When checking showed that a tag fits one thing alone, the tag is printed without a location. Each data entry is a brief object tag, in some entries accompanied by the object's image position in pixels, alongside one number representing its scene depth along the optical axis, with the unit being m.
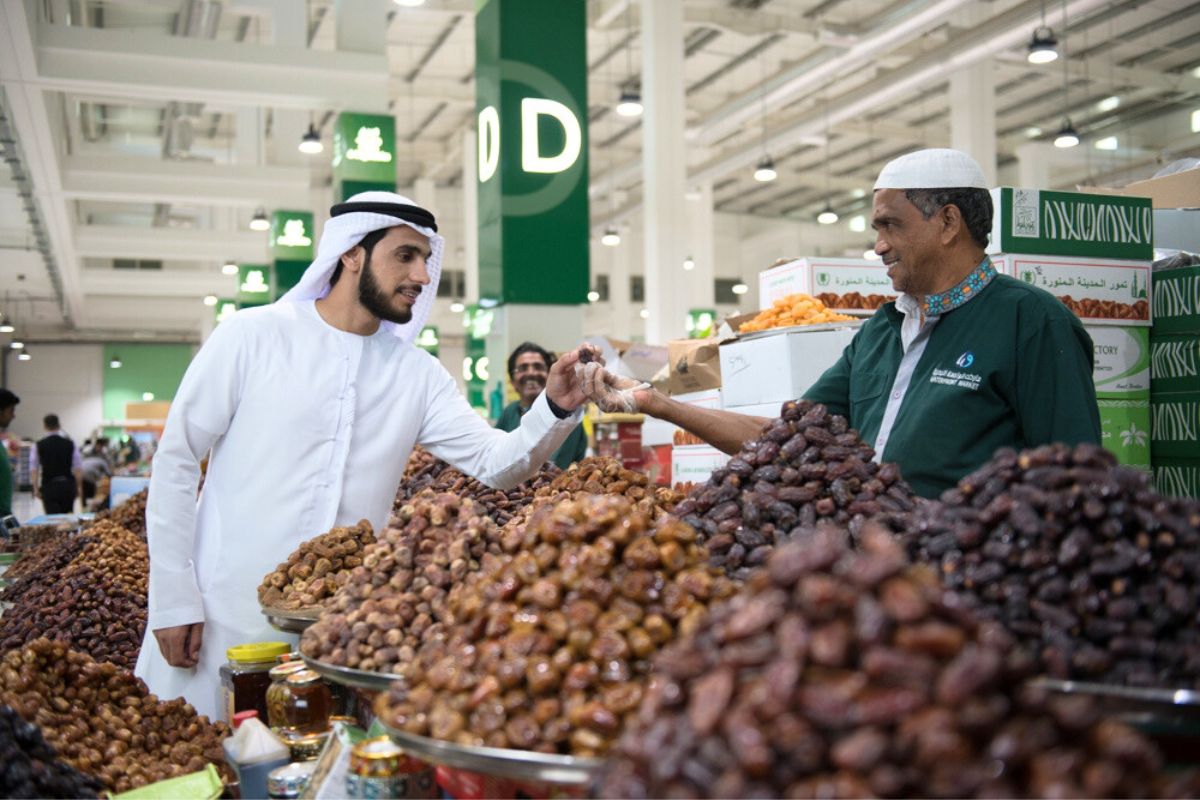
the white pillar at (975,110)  14.62
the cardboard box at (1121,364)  4.09
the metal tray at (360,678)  1.63
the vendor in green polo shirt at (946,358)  2.39
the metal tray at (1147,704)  1.09
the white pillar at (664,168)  11.62
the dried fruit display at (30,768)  1.58
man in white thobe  2.75
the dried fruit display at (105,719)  2.01
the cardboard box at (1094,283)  3.98
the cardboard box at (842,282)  5.18
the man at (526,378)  6.17
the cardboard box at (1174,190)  4.80
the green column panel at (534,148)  7.47
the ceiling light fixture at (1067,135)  11.98
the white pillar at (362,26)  10.64
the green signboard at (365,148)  10.41
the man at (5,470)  7.91
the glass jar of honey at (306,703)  1.95
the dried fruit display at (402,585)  1.72
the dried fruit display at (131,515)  5.12
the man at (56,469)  12.39
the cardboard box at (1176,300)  4.07
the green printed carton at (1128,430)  4.09
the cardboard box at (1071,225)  3.93
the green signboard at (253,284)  15.06
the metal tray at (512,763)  1.15
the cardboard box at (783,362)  4.35
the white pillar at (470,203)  18.42
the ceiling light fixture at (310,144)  12.18
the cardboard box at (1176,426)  3.98
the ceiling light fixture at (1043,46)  9.62
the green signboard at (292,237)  13.81
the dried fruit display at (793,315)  4.74
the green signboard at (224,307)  18.23
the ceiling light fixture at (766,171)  14.20
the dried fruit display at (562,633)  1.23
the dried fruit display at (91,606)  3.51
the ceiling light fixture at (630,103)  11.28
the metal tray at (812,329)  4.36
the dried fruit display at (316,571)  2.26
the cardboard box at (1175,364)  4.03
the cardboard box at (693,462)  5.35
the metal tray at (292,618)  2.17
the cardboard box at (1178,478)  4.00
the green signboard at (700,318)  16.68
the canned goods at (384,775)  1.46
